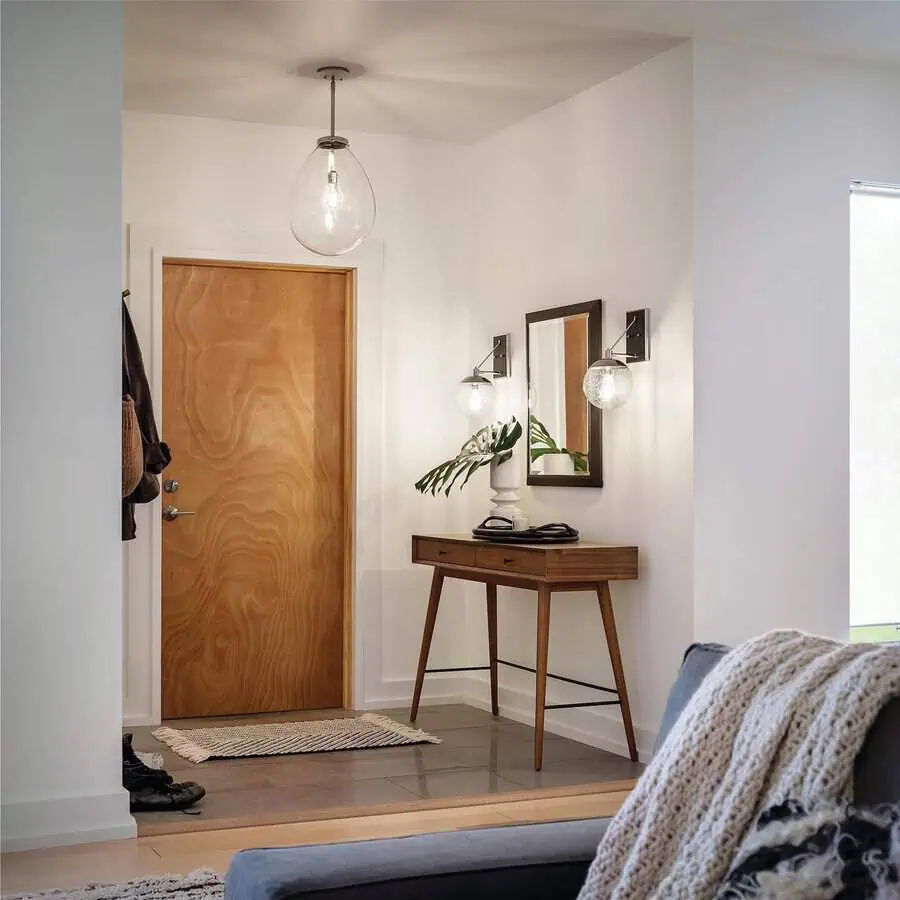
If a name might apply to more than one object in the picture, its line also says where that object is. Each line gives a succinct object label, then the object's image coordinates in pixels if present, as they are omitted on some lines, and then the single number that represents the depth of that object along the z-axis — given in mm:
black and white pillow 1284
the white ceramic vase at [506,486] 5277
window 4934
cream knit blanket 1474
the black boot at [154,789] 3975
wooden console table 4598
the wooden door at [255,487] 5633
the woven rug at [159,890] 3088
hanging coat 4180
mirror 5105
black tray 4906
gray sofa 1640
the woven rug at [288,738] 4852
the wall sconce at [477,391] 5637
